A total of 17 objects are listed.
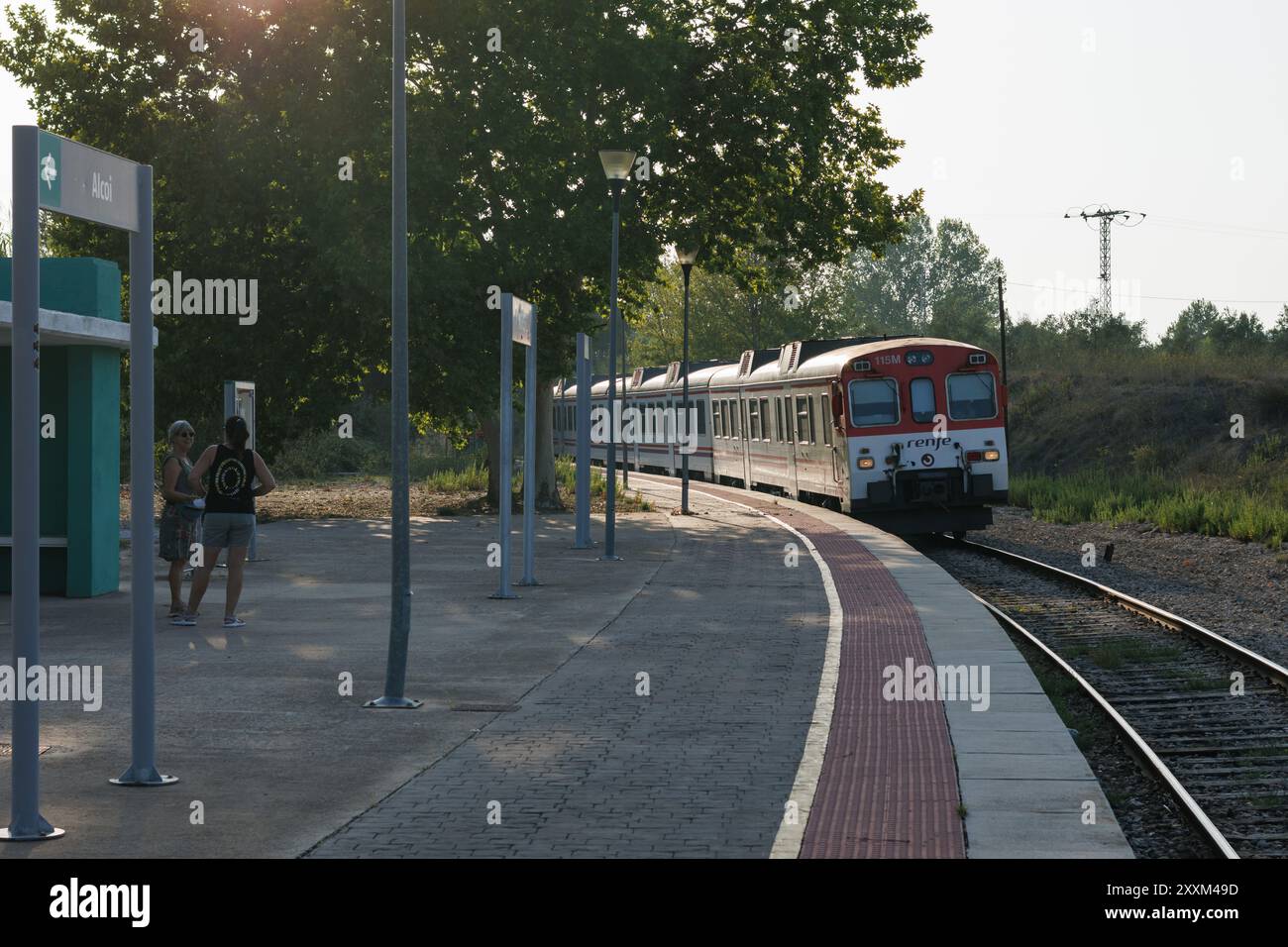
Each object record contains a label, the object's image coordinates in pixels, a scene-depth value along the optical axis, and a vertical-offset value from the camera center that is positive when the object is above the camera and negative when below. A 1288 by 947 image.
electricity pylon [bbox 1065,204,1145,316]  75.14 +11.94
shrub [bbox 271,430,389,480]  45.78 +0.91
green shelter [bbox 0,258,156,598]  16.77 +0.53
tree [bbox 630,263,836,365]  81.56 +8.50
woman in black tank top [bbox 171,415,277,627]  13.94 -0.02
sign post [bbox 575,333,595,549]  22.99 +1.03
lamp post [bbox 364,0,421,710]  10.84 +0.59
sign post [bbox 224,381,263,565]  20.31 +1.14
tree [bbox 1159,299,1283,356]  62.18 +6.26
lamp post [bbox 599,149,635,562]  22.12 +4.19
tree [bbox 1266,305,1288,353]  63.12 +6.06
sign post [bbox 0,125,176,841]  6.93 +0.61
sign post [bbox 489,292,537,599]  16.52 +1.15
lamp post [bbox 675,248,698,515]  32.06 +4.52
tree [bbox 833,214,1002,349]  147.25 +19.36
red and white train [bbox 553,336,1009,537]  26.61 +0.85
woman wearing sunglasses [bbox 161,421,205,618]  14.52 -0.20
